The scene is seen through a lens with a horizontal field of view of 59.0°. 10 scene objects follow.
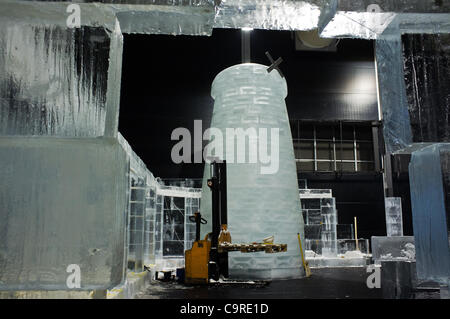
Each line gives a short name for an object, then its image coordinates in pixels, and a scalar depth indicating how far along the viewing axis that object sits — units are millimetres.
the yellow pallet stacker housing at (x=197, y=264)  6410
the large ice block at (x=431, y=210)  2031
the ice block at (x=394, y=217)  10867
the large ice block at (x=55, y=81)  1966
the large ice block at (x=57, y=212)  1843
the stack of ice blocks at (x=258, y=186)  7191
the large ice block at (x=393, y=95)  2154
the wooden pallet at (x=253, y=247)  6371
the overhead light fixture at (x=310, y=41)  13703
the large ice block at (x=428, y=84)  2084
